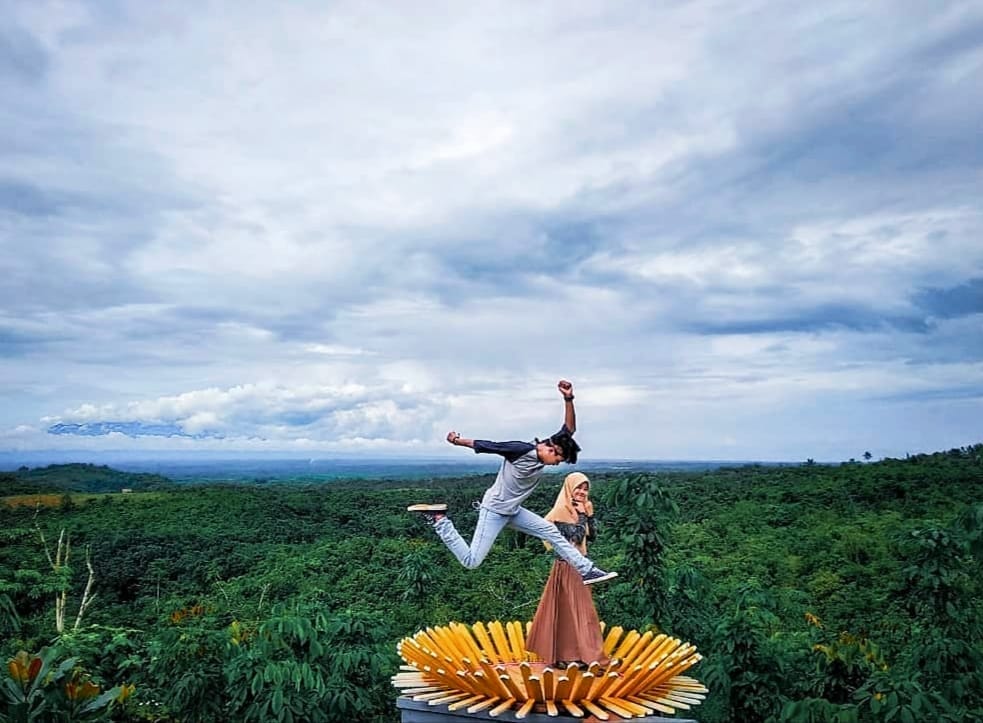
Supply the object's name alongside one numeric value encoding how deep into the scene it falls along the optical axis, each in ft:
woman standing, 17.75
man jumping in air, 17.53
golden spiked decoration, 16.08
